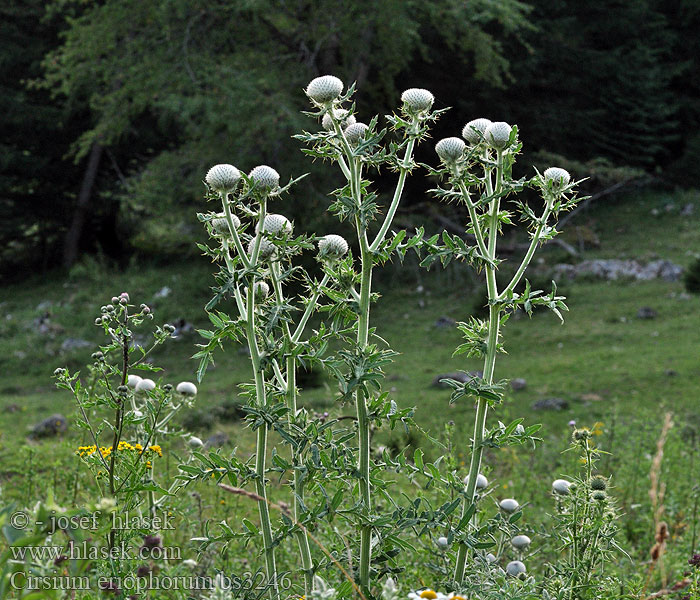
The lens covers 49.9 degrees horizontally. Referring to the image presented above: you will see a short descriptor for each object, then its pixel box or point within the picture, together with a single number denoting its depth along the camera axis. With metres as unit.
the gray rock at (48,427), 7.53
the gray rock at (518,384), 8.32
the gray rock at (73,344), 11.38
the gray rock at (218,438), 6.48
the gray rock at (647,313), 10.49
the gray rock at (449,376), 8.16
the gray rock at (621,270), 12.16
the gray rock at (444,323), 11.04
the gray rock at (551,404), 7.68
